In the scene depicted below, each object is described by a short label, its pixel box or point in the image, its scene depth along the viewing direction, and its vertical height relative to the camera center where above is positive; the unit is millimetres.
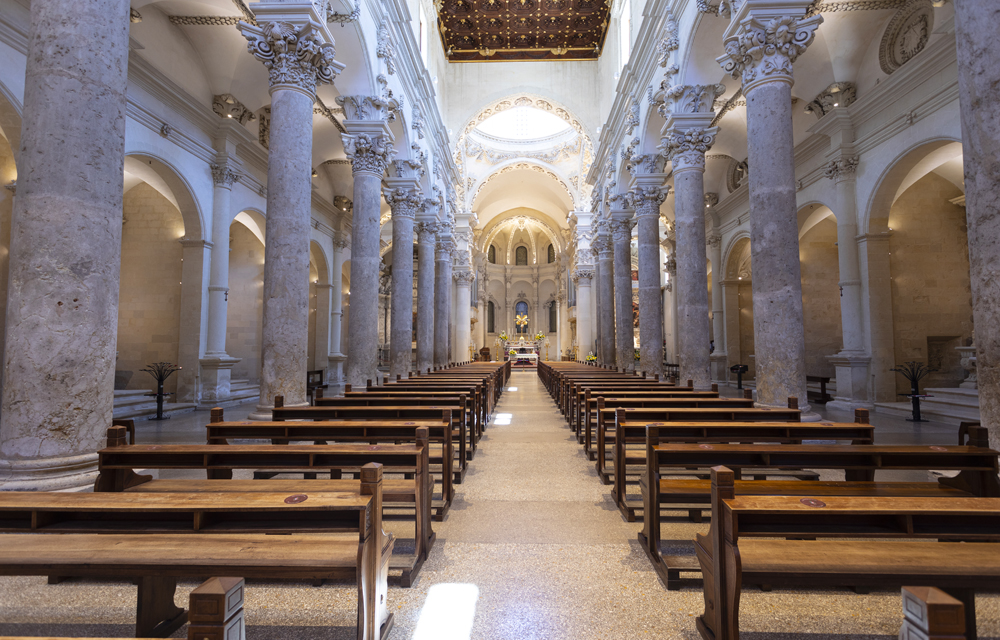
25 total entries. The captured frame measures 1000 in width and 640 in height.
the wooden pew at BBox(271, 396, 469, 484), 5148 -556
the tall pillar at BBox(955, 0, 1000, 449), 3623 +1213
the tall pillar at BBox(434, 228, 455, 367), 20328 +2378
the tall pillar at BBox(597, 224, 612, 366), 18812 +2256
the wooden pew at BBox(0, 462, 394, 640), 1824 -704
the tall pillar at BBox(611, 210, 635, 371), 16578 +2473
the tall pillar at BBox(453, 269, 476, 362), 28797 +2727
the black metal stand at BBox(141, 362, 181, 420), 9688 -301
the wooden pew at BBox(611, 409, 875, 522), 3877 -574
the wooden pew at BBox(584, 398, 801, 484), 4919 -564
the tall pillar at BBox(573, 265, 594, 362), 27931 +2387
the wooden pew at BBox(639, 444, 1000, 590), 3004 -669
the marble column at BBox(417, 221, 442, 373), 17078 +2105
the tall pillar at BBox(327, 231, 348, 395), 18947 +1637
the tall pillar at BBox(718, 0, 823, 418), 6305 +1999
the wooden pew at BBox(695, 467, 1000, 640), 1877 -747
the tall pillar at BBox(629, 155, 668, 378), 12844 +3089
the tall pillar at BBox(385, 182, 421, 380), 13906 +2266
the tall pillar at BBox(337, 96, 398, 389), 10555 +2831
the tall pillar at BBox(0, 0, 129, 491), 3516 +685
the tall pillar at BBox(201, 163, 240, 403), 11711 +1357
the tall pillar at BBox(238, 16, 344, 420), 6488 +2146
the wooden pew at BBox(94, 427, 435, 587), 3041 -669
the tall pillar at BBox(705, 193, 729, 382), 18500 +1816
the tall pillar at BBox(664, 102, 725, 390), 9914 +2661
